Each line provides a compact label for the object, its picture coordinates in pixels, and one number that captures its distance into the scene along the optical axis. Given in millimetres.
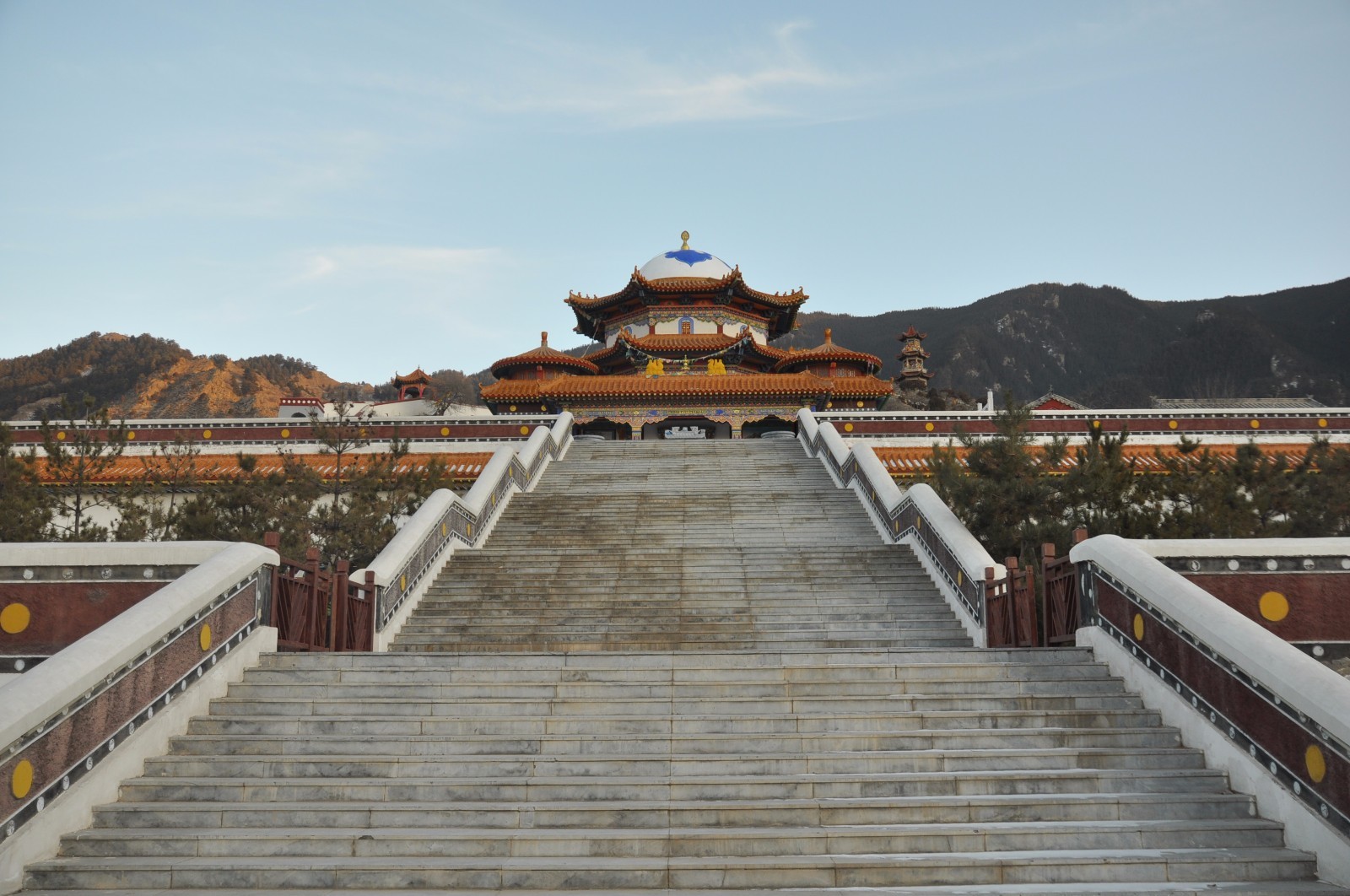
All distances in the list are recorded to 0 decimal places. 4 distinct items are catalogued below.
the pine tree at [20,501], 12625
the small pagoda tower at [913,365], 59938
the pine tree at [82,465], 13977
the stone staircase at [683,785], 5449
